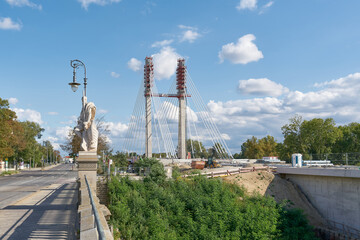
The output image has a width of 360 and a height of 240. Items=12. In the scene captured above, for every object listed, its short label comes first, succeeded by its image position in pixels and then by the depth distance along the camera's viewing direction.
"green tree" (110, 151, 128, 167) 41.80
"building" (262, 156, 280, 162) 56.94
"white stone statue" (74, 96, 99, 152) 14.02
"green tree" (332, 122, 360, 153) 60.58
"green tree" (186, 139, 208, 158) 114.46
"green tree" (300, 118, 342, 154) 57.44
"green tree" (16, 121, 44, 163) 77.56
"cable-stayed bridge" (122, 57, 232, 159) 59.47
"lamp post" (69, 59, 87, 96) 15.94
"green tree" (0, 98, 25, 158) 45.88
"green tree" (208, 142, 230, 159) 58.13
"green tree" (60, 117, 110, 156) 43.03
